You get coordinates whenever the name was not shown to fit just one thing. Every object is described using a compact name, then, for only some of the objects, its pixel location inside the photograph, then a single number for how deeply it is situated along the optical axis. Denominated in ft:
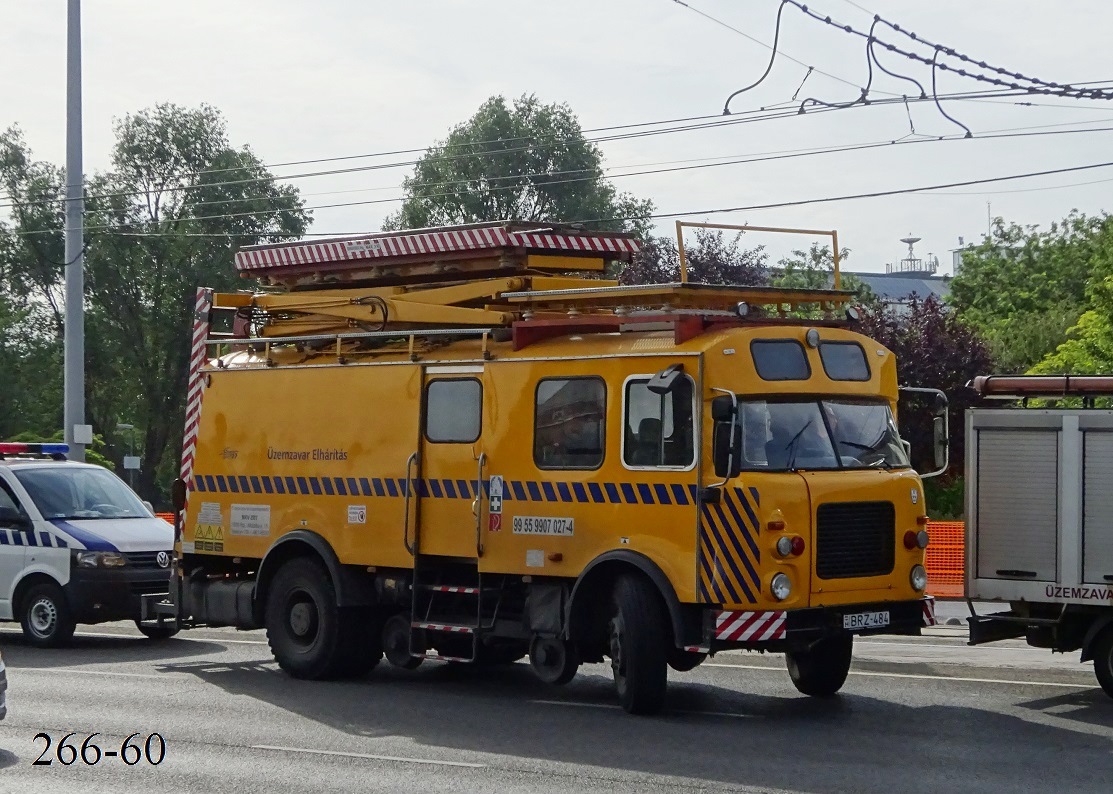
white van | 53.16
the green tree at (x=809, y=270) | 193.26
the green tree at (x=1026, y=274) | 198.59
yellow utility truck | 36.24
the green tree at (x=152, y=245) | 193.77
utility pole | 83.10
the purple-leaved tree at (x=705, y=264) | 138.21
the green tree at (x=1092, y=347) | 126.52
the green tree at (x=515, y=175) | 217.97
